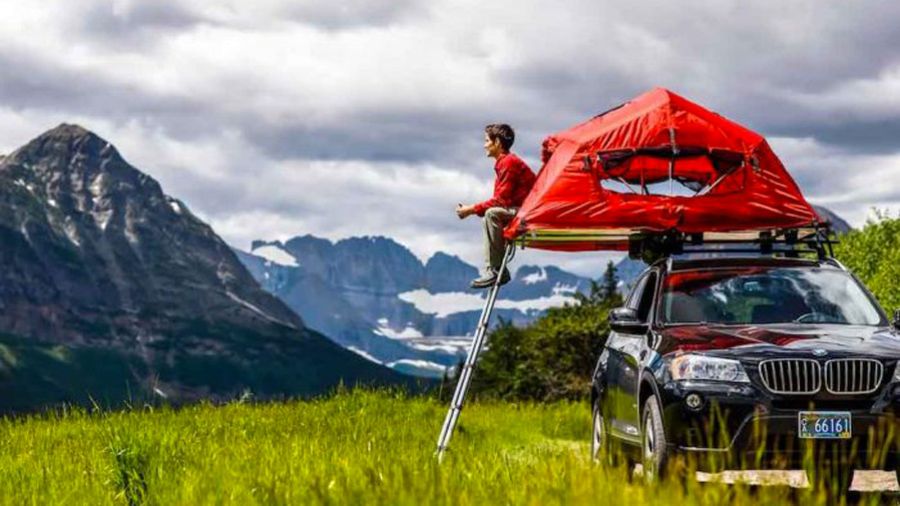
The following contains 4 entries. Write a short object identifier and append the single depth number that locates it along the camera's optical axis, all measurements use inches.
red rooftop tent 475.5
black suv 365.1
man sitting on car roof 518.3
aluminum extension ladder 463.4
